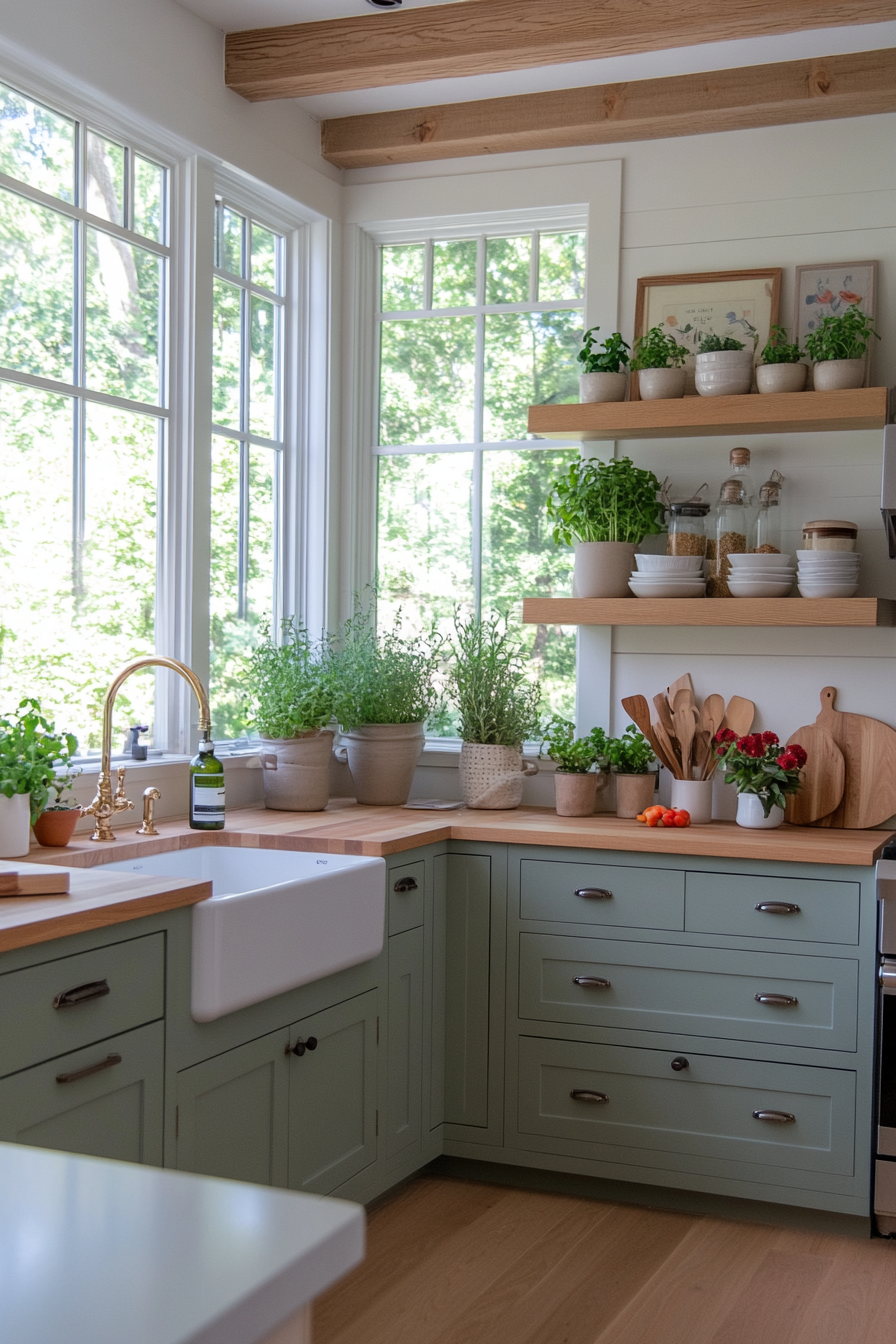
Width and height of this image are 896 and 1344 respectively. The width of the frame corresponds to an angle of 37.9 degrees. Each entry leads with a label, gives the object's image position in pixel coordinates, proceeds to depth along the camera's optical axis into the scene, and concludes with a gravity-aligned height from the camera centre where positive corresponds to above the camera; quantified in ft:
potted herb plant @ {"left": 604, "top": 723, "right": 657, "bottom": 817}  11.52 -1.12
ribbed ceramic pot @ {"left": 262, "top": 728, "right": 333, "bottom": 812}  11.43 -1.12
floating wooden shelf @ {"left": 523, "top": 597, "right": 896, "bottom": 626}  10.78 +0.33
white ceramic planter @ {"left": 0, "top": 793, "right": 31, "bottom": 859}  8.05 -1.15
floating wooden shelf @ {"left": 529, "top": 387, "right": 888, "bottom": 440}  10.98 +2.03
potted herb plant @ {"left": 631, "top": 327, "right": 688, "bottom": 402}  11.61 +2.52
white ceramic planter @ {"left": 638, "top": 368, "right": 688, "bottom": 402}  11.60 +2.36
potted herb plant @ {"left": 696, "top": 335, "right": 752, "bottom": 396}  11.39 +2.45
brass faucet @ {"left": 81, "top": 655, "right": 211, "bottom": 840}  9.26 -1.11
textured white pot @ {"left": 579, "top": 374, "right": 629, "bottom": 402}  11.82 +2.37
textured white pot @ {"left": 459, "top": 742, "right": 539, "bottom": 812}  12.01 -1.19
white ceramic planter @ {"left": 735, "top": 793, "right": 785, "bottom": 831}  10.78 -1.37
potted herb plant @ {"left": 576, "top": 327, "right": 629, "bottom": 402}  11.82 +2.50
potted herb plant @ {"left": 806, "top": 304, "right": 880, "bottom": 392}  11.02 +2.53
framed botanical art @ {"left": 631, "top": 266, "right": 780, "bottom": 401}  11.87 +3.16
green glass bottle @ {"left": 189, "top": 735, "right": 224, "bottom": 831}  10.00 -1.15
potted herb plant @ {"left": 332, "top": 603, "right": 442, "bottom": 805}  11.85 -0.63
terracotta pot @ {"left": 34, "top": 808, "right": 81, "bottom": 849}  8.77 -1.26
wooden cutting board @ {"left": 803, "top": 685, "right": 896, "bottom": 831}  11.12 -1.04
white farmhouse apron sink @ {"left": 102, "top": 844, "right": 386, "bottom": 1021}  7.48 -1.76
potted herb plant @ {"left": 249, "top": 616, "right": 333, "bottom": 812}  11.38 -0.73
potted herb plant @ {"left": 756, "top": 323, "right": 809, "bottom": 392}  11.19 +2.41
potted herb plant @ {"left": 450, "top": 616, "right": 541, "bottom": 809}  12.02 -0.70
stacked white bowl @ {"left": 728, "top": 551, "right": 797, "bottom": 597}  11.15 +0.64
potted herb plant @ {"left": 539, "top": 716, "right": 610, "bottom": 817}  11.57 -1.12
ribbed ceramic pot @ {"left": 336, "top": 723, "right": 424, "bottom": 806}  11.93 -1.06
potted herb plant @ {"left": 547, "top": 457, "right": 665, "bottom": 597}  11.78 +1.16
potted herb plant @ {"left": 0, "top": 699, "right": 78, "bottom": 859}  8.05 -0.83
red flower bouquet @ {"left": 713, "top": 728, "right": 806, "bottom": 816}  10.68 -0.97
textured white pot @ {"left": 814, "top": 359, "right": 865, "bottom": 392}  11.02 +2.34
